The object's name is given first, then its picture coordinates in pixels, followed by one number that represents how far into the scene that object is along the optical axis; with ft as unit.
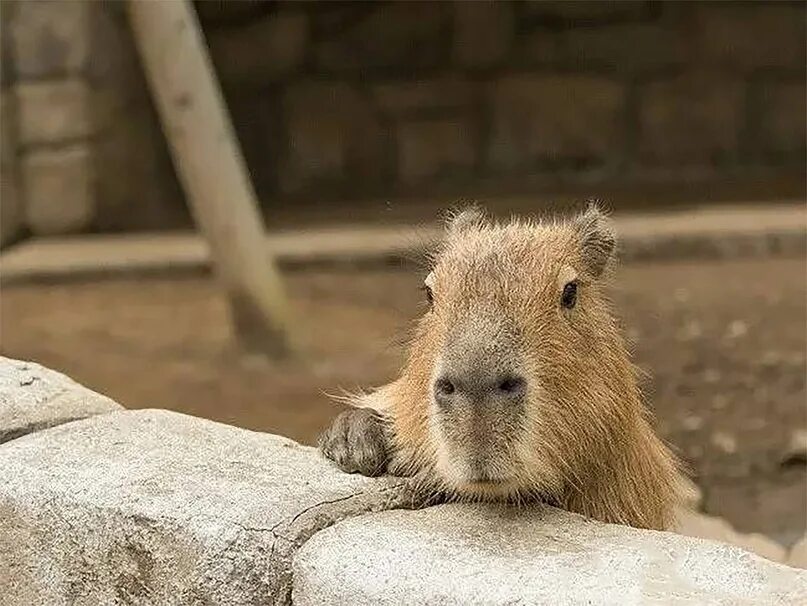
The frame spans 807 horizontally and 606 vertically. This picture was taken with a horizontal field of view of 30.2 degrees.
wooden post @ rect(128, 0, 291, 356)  18.61
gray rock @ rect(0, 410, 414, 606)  7.33
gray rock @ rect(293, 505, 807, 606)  6.48
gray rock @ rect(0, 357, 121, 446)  8.99
